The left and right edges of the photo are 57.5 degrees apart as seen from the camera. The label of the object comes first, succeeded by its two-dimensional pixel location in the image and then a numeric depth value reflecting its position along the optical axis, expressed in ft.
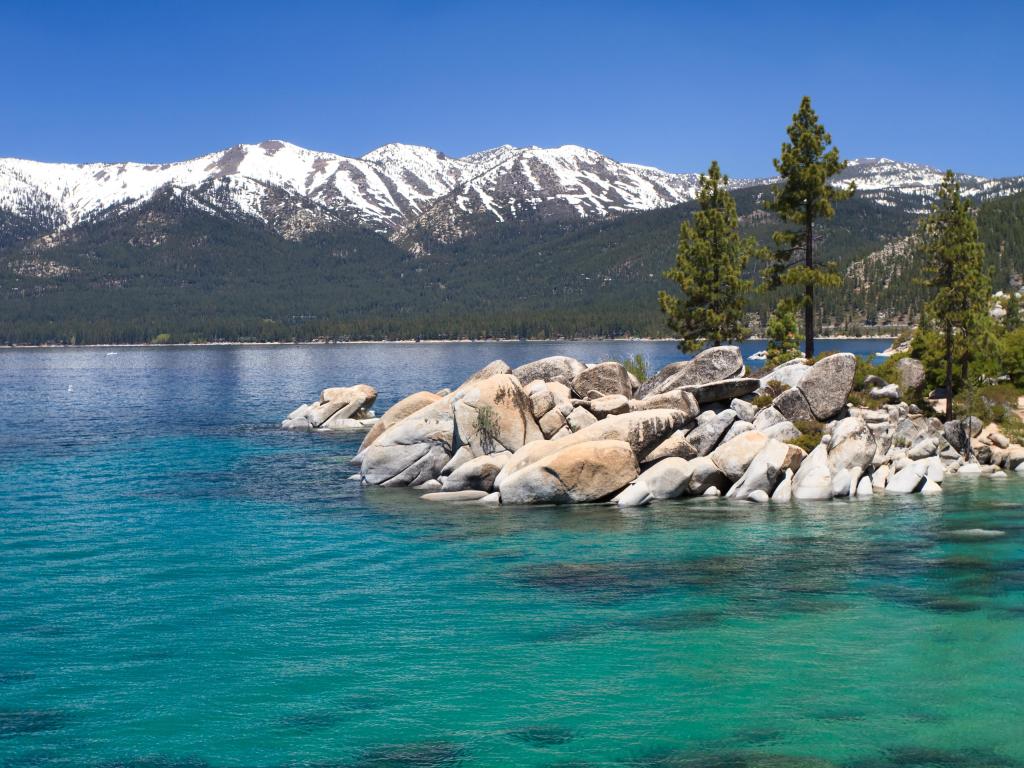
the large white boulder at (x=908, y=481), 129.29
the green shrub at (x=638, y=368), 209.56
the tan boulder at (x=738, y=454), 129.49
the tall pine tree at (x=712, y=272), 220.84
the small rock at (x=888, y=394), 165.89
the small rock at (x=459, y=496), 130.11
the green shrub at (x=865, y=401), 163.43
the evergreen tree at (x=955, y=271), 158.81
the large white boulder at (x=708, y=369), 156.15
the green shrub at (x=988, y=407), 160.45
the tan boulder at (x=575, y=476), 122.93
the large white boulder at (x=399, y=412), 167.11
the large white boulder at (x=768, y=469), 125.29
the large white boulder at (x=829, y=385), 150.10
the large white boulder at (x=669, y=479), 126.00
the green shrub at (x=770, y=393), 152.66
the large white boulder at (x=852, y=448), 130.31
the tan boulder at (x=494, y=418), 140.56
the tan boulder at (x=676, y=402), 142.72
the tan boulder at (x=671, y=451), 133.80
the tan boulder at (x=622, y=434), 130.00
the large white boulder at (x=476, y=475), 133.08
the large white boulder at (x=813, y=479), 123.83
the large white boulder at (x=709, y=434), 139.64
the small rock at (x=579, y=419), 144.10
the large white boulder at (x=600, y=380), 160.15
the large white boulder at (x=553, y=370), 169.17
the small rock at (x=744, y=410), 146.61
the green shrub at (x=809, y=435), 138.72
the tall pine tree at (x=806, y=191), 195.72
